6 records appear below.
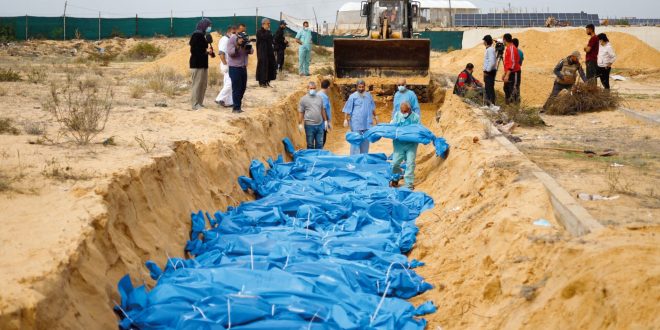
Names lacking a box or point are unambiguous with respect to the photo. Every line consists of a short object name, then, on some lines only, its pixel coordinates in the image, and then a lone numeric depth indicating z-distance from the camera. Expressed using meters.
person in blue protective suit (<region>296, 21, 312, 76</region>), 25.72
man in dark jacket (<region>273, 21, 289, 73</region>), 25.58
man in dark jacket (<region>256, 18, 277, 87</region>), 21.58
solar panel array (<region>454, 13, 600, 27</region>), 54.50
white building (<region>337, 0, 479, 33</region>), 64.69
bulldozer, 22.56
